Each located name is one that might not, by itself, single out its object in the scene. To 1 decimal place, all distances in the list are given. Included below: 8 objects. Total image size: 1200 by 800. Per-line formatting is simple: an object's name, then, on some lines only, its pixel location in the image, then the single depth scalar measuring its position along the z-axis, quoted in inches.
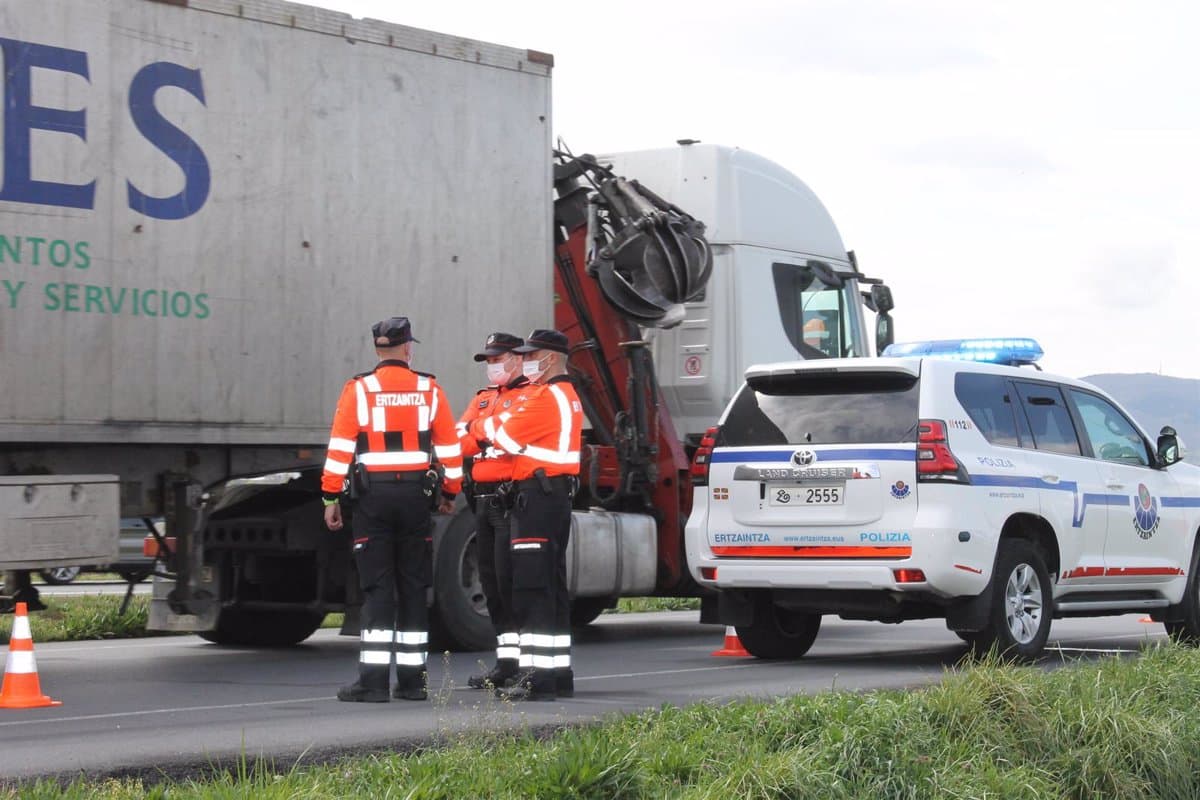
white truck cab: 1098.7
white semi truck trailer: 764.6
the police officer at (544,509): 697.6
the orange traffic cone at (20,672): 685.9
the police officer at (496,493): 722.8
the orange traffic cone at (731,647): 948.0
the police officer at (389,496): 686.5
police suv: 797.2
